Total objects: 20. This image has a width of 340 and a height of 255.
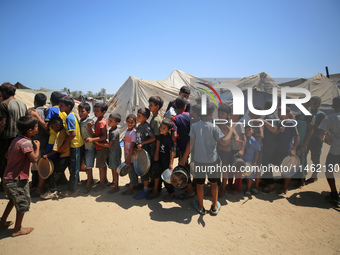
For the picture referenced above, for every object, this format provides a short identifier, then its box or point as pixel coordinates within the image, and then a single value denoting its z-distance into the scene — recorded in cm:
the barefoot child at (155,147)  333
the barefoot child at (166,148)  320
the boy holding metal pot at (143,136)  333
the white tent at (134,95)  819
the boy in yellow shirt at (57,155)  331
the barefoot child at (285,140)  366
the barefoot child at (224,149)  326
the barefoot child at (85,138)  359
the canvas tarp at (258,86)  882
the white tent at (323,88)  949
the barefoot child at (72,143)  337
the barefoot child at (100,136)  353
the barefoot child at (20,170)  237
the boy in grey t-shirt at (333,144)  332
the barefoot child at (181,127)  329
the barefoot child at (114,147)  359
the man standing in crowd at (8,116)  323
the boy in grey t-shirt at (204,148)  289
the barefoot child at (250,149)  355
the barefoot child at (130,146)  341
